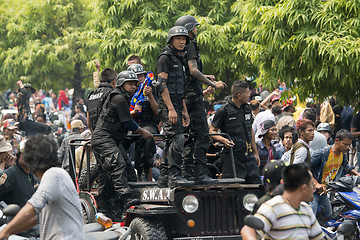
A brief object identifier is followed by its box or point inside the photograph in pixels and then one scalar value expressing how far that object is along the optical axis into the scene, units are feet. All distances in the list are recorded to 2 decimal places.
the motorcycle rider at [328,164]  56.81
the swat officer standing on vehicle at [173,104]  51.15
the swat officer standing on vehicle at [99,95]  56.25
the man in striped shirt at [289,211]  29.23
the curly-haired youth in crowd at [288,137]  63.86
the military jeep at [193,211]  49.16
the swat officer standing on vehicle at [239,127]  57.89
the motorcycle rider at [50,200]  28.86
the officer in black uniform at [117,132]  52.19
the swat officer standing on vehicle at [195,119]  52.49
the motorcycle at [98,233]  37.22
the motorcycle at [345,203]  51.67
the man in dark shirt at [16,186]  44.36
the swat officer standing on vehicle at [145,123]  57.33
